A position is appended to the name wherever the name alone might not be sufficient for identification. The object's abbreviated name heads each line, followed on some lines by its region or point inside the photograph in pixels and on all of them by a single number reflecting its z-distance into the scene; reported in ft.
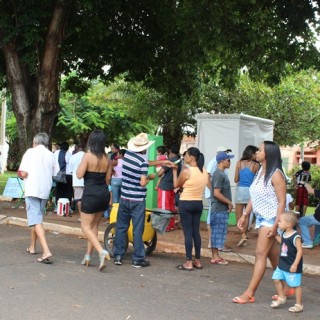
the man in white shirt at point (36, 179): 26.03
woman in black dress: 24.22
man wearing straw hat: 25.49
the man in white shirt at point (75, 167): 38.73
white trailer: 43.34
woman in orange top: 25.13
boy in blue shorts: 18.97
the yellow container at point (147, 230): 27.14
